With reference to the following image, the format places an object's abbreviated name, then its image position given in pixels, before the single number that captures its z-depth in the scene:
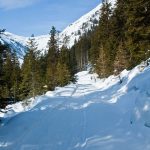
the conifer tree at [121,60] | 27.75
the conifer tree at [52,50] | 45.56
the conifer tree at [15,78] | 37.19
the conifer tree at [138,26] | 19.59
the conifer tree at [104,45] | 35.11
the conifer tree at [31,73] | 34.52
